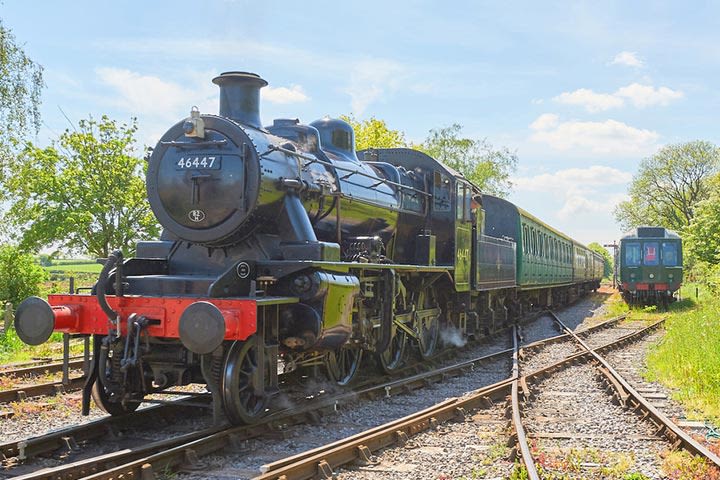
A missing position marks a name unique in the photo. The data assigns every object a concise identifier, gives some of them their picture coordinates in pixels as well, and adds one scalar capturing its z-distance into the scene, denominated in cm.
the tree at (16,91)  1894
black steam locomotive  624
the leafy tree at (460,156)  5069
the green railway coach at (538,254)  1834
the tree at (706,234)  3119
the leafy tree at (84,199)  2439
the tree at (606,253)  12384
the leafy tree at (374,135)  3734
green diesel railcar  2347
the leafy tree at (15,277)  1964
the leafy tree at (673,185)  5381
